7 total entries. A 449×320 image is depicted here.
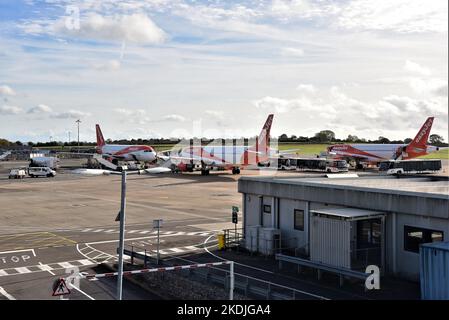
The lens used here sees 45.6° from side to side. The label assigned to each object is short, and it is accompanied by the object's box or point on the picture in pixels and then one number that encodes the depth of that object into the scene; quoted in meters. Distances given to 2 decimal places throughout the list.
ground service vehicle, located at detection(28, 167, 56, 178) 102.31
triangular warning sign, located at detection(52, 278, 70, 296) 19.55
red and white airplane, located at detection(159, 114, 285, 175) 96.06
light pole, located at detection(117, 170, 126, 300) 16.67
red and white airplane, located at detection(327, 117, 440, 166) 108.25
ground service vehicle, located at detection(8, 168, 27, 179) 99.31
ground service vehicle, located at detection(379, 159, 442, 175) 99.56
